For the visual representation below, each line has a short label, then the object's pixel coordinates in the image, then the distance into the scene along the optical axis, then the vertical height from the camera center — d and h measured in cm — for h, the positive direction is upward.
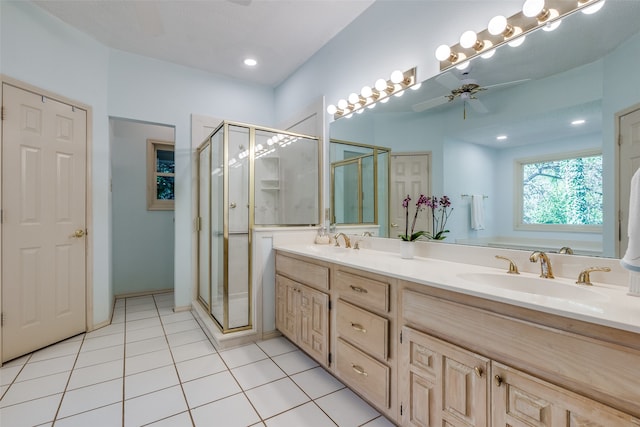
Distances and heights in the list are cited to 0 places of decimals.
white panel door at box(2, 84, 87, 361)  213 -6
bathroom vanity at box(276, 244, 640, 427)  79 -48
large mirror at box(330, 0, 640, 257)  120 +49
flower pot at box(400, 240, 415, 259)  187 -23
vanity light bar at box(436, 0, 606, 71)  131 +93
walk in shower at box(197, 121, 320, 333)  249 +14
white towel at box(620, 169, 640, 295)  99 -10
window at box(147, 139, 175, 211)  395 +54
